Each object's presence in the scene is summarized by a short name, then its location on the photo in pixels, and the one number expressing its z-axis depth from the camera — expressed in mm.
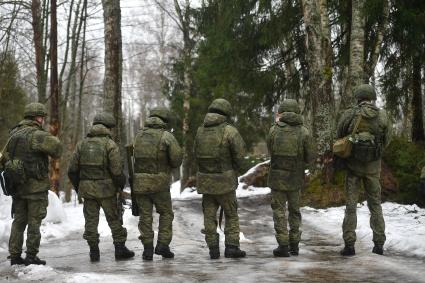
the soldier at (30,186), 12431
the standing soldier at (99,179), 13079
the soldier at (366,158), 12987
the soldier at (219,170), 13276
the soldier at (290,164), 13458
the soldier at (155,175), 13211
